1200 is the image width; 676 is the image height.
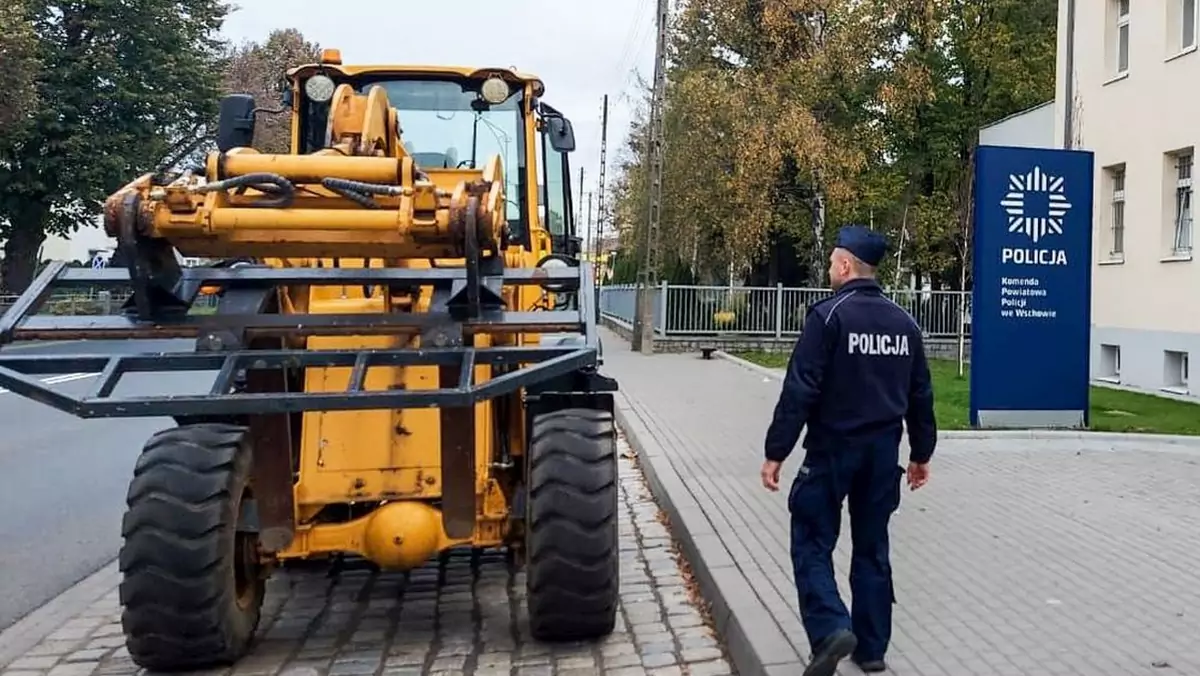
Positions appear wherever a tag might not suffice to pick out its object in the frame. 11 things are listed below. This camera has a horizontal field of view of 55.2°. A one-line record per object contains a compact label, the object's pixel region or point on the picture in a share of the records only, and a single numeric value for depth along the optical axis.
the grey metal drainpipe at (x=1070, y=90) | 19.28
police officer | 4.53
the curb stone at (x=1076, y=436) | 11.27
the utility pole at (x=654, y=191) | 26.61
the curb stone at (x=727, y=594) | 4.85
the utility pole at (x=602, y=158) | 51.69
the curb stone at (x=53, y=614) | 5.61
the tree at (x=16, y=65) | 28.66
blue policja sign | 11.81
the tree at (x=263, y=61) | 50.75
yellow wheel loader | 4.62
